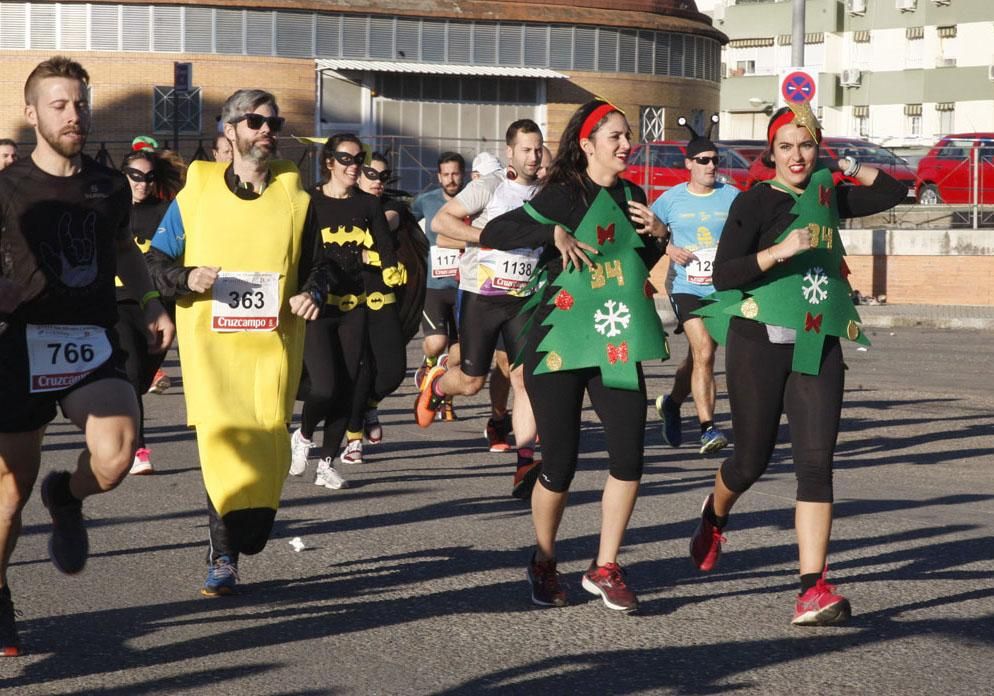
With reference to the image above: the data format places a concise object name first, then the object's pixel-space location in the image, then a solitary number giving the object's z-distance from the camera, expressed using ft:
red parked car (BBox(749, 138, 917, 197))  109.97
